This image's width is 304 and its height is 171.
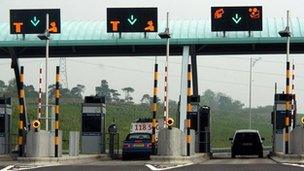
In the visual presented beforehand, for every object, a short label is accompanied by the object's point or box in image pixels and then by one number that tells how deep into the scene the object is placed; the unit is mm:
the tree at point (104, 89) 128938
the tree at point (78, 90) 149625
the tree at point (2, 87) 127706
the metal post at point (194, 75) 40184
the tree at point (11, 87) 125262
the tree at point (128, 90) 148425
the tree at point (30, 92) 124438
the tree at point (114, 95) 140125
